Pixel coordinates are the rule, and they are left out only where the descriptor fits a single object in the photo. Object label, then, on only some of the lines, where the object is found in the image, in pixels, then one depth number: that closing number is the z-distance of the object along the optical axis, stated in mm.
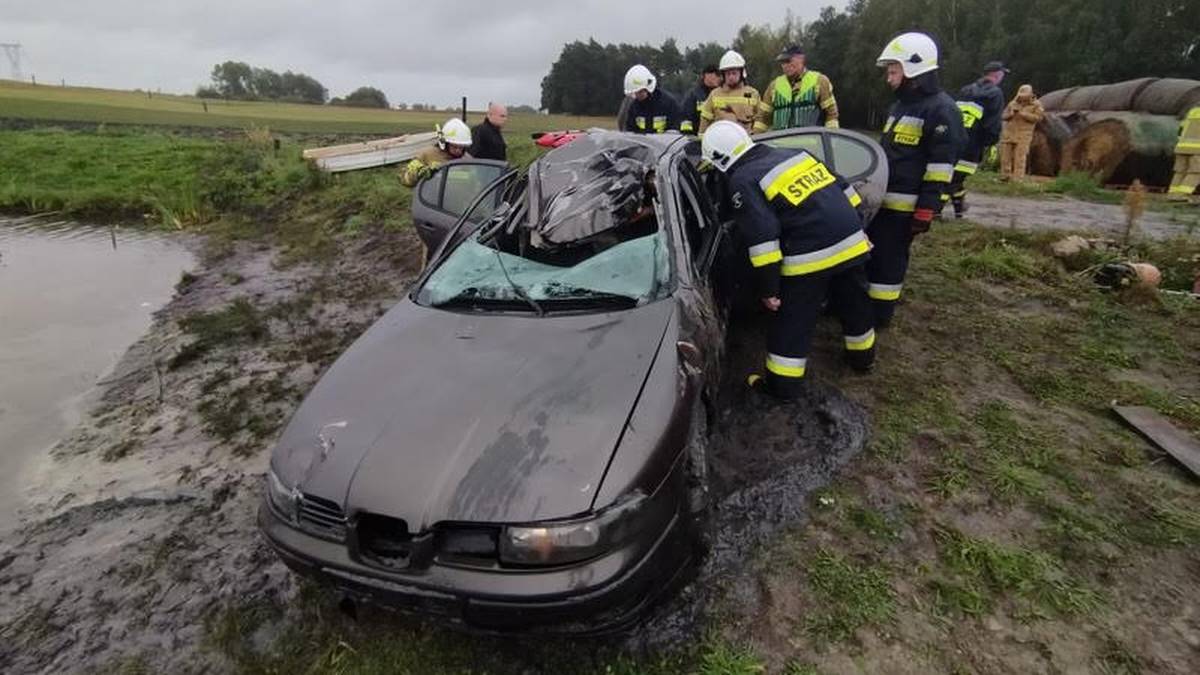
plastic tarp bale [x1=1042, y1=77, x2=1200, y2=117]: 10891
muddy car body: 1791
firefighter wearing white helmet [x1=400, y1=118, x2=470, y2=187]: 5363
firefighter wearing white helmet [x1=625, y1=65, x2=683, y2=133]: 6426
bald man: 6312
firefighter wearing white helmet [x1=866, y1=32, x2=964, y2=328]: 3719
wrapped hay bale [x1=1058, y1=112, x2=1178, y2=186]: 10219
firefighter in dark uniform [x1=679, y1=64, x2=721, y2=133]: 6895
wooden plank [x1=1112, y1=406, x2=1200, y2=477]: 2992
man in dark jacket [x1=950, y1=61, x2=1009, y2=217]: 6508
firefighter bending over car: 3236
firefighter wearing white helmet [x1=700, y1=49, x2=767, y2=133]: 6141
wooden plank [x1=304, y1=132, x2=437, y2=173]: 11984
